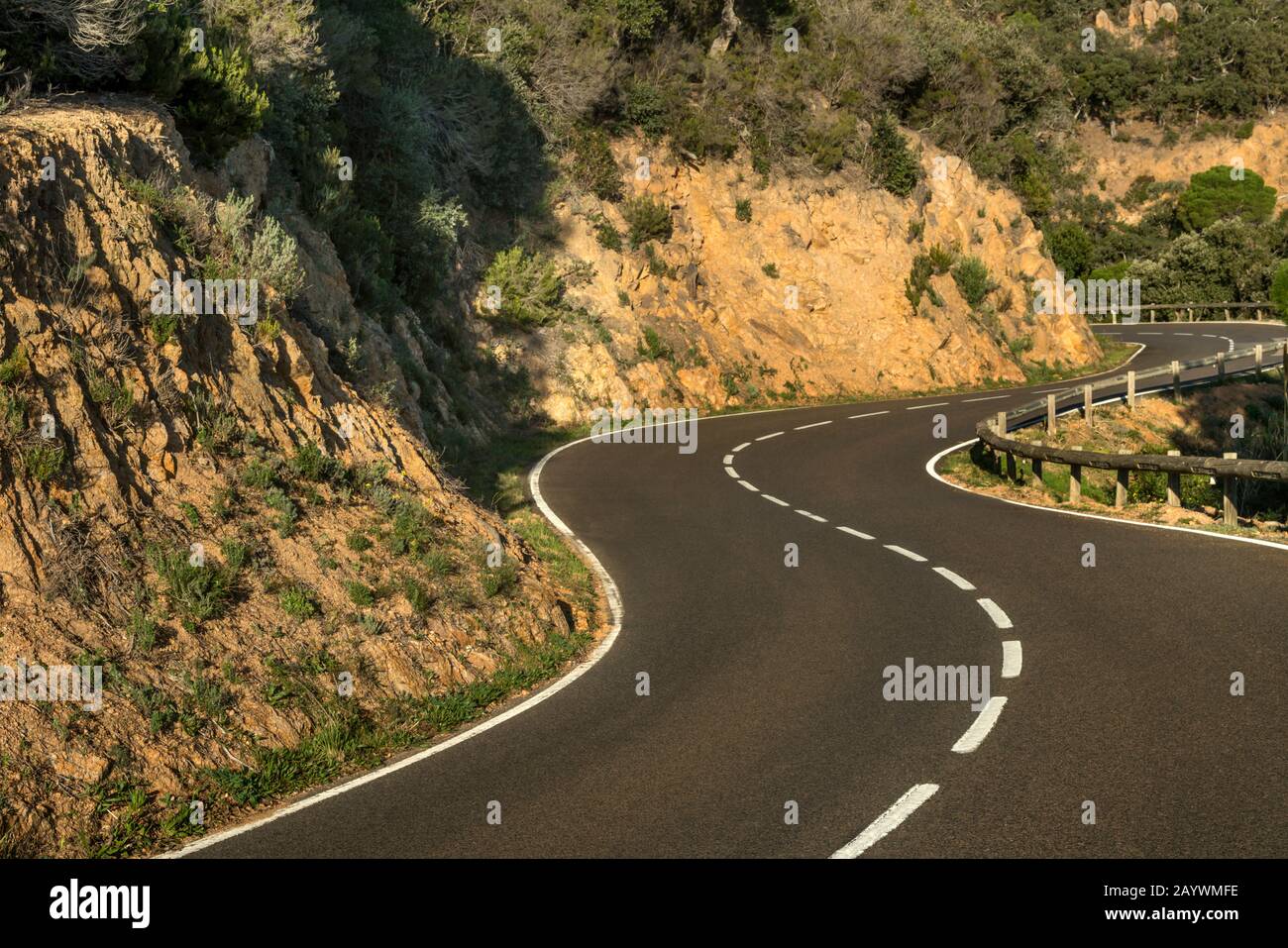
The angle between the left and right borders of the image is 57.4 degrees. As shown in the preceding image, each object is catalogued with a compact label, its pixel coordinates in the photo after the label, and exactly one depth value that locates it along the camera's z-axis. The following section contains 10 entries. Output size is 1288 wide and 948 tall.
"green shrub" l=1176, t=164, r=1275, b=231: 82.06
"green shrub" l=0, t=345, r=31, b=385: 9.02
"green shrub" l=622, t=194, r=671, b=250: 39.11
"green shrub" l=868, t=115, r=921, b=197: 45.12
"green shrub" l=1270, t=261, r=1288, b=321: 25.88
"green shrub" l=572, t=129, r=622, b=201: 38.66
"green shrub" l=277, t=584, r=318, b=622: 9.50
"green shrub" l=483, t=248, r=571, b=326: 33.84
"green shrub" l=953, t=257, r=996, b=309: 45.78
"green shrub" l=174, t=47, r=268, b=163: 15.44
